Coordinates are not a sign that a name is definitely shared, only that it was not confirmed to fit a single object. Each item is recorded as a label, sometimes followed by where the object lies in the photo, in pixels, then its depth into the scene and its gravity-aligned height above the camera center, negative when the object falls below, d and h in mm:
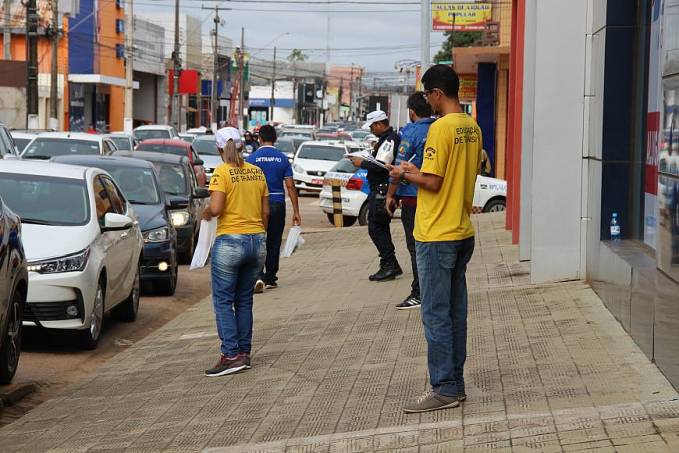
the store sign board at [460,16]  36812 +3807
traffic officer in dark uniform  12234 -644
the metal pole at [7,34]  52131 +4174
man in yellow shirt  6633 -503
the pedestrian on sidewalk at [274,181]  13625 -550
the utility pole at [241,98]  85412 +2534
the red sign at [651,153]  9370 -112
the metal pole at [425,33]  25609 +2184
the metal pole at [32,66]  40781 +2207
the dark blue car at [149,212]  14430 -1032
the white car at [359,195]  24812 -1258
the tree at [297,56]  182075 +11960
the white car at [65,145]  23828 -319
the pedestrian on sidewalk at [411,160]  10492 -215
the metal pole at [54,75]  47094 +2180
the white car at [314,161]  35812 -837
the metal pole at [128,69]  66125 +3515
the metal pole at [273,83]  117488 +4940
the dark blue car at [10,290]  8266 -1148
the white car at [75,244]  10094 -1034
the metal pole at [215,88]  80219 +3037
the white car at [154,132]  42328 -51
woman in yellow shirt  8891 -894
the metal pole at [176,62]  68000 +4066
